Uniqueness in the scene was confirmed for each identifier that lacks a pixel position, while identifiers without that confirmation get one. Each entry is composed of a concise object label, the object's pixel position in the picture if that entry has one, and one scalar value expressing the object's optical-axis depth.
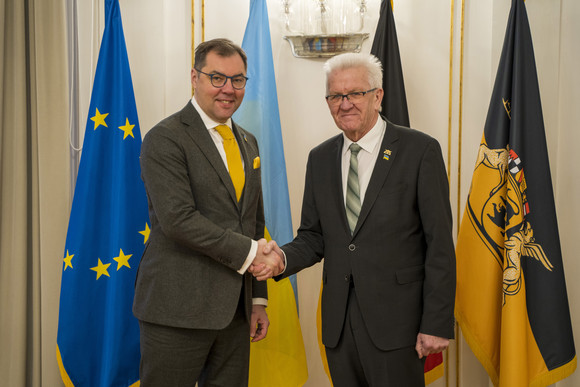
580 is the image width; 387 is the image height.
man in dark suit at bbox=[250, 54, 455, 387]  1.91
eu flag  2.61
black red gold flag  2.82
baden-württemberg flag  2.47
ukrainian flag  2.84
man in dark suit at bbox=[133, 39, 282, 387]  1.90
